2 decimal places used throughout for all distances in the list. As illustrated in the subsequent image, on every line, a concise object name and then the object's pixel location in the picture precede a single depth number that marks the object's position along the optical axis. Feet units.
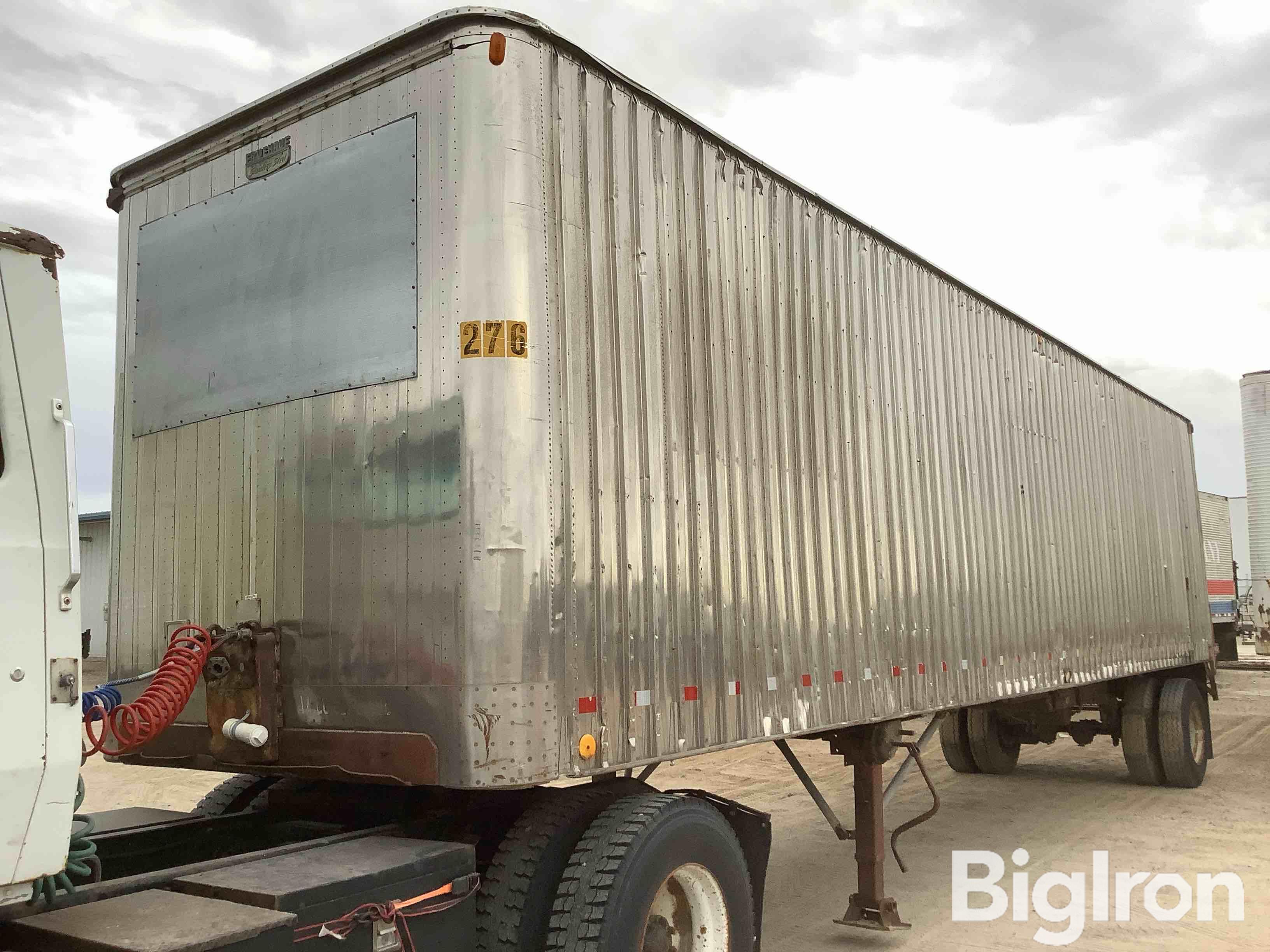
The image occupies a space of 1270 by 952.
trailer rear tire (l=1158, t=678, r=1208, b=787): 36.65
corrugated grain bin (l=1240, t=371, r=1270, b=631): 68.18
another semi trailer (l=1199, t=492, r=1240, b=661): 82.53
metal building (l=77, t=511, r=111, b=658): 85.46
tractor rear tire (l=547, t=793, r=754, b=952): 12.17
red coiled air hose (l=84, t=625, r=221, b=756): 11.46
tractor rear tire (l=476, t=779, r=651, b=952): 12.37
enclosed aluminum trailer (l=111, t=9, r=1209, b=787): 12.47
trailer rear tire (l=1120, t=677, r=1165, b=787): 36.94
